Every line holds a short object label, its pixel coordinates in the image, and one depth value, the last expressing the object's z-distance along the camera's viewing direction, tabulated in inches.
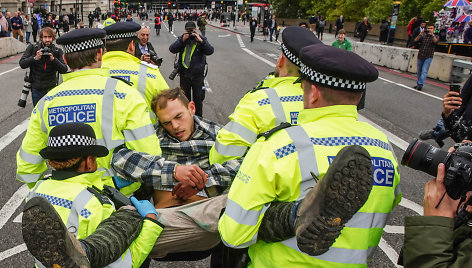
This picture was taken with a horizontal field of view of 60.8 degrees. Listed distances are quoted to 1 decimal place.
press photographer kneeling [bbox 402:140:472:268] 62.5
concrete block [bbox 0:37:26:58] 751.8
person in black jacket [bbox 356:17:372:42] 1094.4
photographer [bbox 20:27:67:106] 273.0
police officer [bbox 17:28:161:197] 102.4
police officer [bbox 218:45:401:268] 69.8
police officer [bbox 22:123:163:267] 73.9
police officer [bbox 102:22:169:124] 147.8
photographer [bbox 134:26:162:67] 266.8
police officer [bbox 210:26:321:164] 102.4
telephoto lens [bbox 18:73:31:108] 261.4
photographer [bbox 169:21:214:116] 294.4
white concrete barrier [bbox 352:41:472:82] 618.2
